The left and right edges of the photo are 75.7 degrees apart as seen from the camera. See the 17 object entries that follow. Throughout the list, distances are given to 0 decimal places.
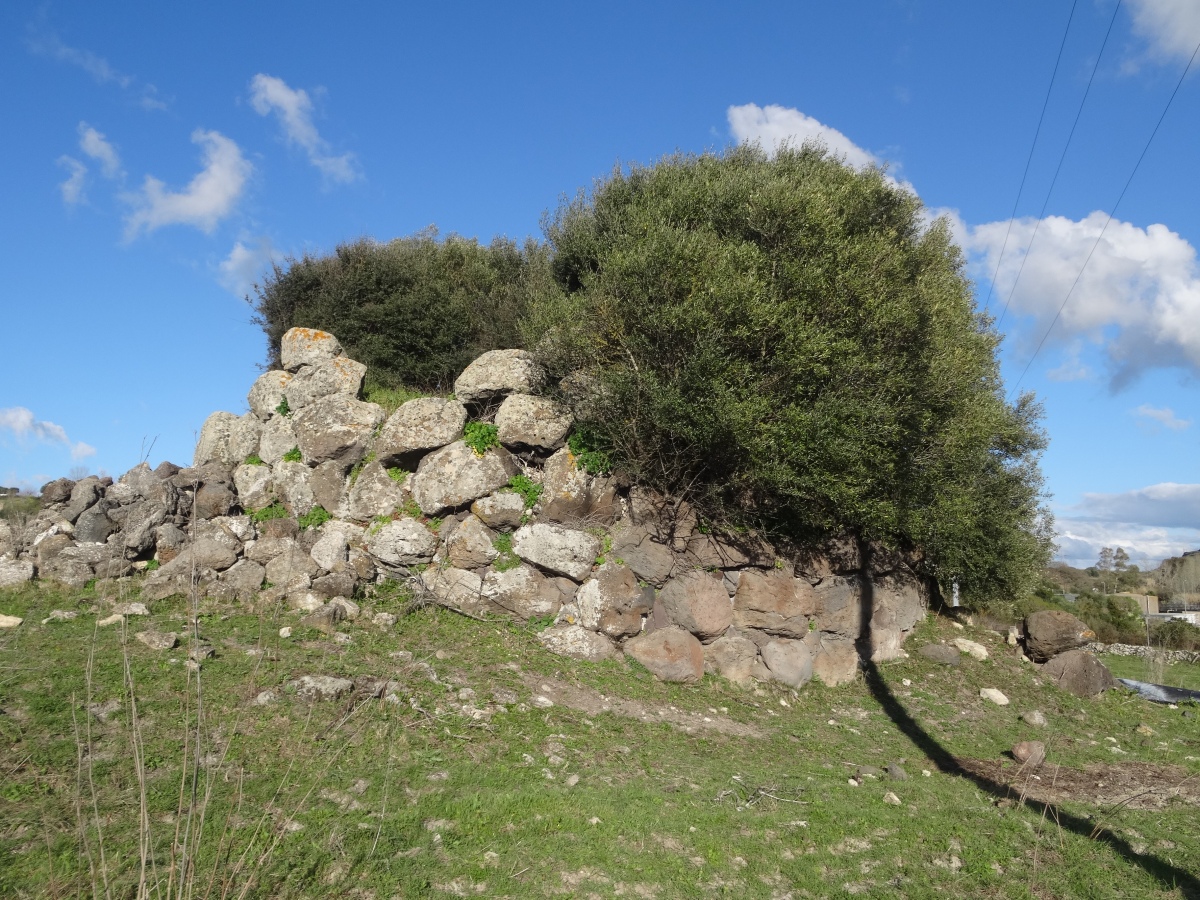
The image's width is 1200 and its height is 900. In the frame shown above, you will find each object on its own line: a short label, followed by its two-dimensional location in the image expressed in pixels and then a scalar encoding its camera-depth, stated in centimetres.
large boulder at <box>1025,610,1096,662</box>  1614
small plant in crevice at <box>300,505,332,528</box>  1359
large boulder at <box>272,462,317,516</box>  1391
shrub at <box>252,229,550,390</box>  1848
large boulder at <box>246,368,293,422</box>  1545
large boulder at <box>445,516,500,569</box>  1275
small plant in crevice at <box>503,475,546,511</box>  1312
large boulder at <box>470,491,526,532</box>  1291
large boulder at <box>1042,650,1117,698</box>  1503
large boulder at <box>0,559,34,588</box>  1159
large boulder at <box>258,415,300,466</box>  1450
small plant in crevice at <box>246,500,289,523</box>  1370
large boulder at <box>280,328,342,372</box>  1532
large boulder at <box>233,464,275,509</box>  1417
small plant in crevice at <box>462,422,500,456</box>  1333
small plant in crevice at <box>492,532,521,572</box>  1273
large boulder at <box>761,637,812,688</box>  1283
